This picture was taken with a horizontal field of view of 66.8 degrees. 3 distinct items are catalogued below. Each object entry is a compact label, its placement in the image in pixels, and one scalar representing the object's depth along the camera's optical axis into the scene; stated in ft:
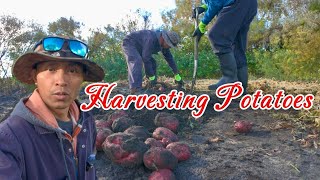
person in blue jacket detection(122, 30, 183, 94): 13.32
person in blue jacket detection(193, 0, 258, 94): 10.88
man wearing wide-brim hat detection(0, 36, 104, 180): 3.13
